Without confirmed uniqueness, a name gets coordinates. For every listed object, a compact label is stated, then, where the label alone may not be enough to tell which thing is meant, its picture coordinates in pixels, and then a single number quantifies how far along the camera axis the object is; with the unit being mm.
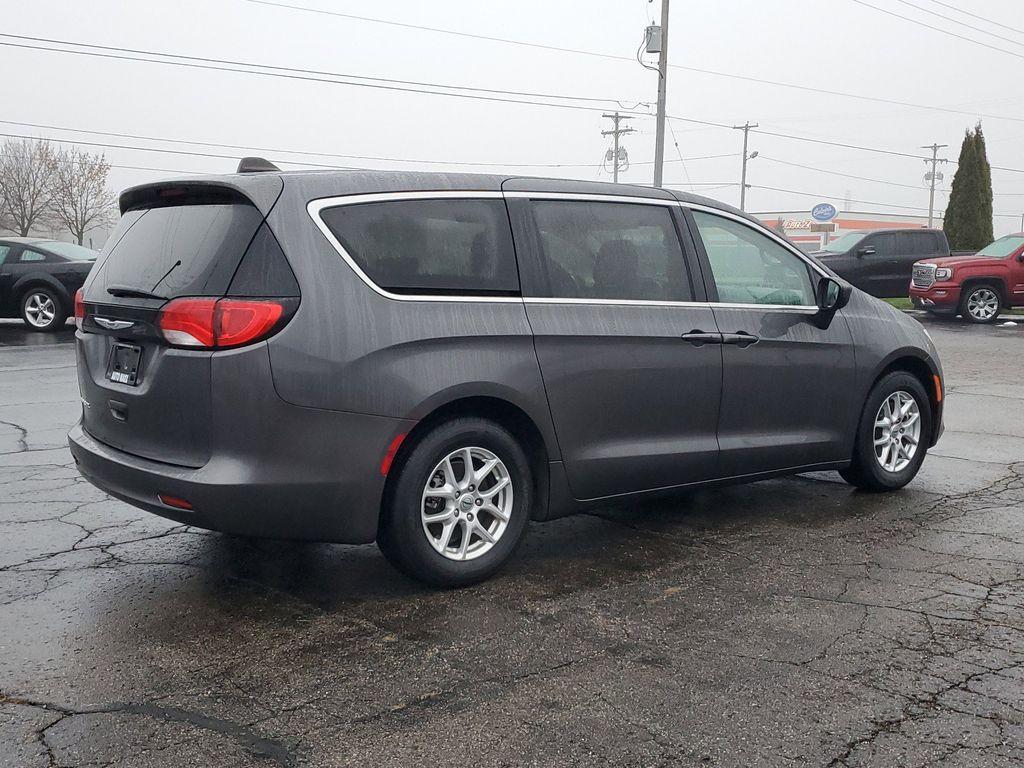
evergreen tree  35406
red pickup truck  19859
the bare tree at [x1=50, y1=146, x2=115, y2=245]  60188
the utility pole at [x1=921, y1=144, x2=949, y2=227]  87744
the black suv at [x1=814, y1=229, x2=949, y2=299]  22344
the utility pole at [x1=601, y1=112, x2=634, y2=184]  65375
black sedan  15609
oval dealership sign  72312
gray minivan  3814
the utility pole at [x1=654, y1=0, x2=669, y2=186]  28719
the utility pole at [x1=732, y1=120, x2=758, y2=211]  68475
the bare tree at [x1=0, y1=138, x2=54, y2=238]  59312
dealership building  96375
